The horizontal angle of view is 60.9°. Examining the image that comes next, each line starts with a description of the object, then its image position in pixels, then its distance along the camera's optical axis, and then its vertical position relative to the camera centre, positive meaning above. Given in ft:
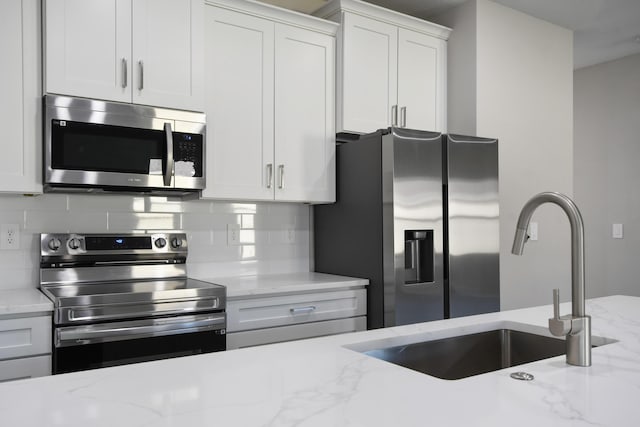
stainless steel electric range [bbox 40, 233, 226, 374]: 6.93 -1.18
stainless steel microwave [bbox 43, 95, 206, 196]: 7.70 +1.00
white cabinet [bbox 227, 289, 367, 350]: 8.43 -1.70
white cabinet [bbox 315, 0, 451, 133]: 10.61 +2.97
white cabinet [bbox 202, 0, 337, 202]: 9.30 +1.99
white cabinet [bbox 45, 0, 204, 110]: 7.72 +2.46
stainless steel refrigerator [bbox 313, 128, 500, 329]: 9.46 -0.20
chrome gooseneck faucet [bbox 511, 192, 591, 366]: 3.93 -0.62
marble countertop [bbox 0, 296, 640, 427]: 2.86 -1.08
